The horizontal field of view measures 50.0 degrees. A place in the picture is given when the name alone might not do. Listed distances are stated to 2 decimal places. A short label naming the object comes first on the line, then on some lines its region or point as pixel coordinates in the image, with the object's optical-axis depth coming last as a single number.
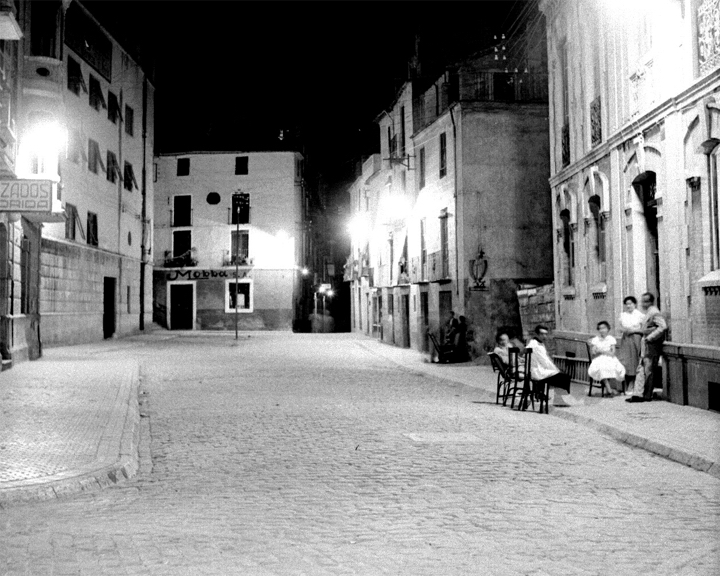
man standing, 12.87
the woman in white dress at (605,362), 14.15
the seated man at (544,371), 12.67
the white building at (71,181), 18.77
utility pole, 54.81
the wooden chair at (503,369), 13.55
